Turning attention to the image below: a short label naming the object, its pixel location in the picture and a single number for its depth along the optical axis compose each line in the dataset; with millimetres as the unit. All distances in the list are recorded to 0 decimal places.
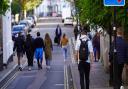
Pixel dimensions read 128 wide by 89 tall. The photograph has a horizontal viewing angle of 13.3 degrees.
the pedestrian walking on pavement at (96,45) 31438
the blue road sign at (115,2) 13273
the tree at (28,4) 89312
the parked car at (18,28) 58212
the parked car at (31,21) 78094
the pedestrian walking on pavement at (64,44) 31203
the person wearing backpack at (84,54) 15250
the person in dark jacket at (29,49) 26578
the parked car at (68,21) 84125
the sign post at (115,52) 13273
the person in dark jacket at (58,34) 46934
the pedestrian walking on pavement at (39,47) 26062
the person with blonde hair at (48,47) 27062
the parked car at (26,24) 65888
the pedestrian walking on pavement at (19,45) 26625
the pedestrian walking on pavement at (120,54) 14728
